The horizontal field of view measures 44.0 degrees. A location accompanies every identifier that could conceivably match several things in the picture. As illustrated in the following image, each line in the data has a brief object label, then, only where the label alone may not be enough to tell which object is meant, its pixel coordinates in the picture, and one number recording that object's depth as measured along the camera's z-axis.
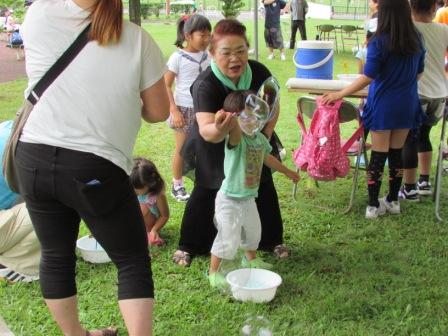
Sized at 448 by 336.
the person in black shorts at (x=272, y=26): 13.07
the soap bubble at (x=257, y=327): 2.50
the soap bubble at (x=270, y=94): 2.61
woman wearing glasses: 2.74
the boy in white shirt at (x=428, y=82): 3.87
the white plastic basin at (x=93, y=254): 3.18
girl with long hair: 3.53
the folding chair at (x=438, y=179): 3.95
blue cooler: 4.24
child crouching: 3.28
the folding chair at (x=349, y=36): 15.02
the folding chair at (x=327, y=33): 14.77
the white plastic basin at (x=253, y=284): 2.74
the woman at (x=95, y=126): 1.85
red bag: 3.83
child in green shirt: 2.75
